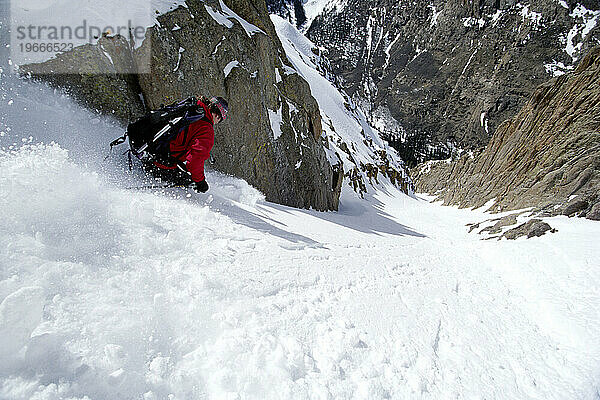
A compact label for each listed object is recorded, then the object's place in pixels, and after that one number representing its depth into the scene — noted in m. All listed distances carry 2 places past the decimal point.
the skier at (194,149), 5.27
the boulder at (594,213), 8.62
